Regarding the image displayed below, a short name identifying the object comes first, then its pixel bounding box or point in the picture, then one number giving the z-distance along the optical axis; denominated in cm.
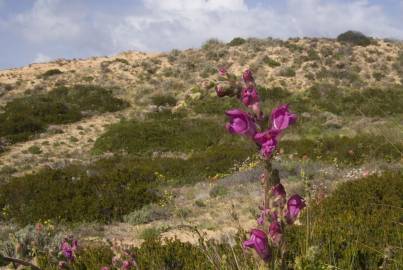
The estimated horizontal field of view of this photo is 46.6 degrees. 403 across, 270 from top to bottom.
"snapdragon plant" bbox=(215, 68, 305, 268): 148
